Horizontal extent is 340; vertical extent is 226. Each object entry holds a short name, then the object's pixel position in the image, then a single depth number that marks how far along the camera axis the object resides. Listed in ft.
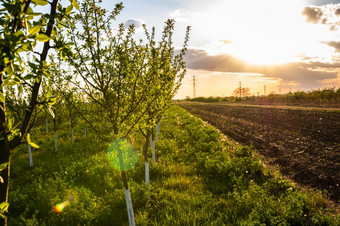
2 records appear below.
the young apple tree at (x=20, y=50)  4.82
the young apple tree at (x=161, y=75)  17.82
